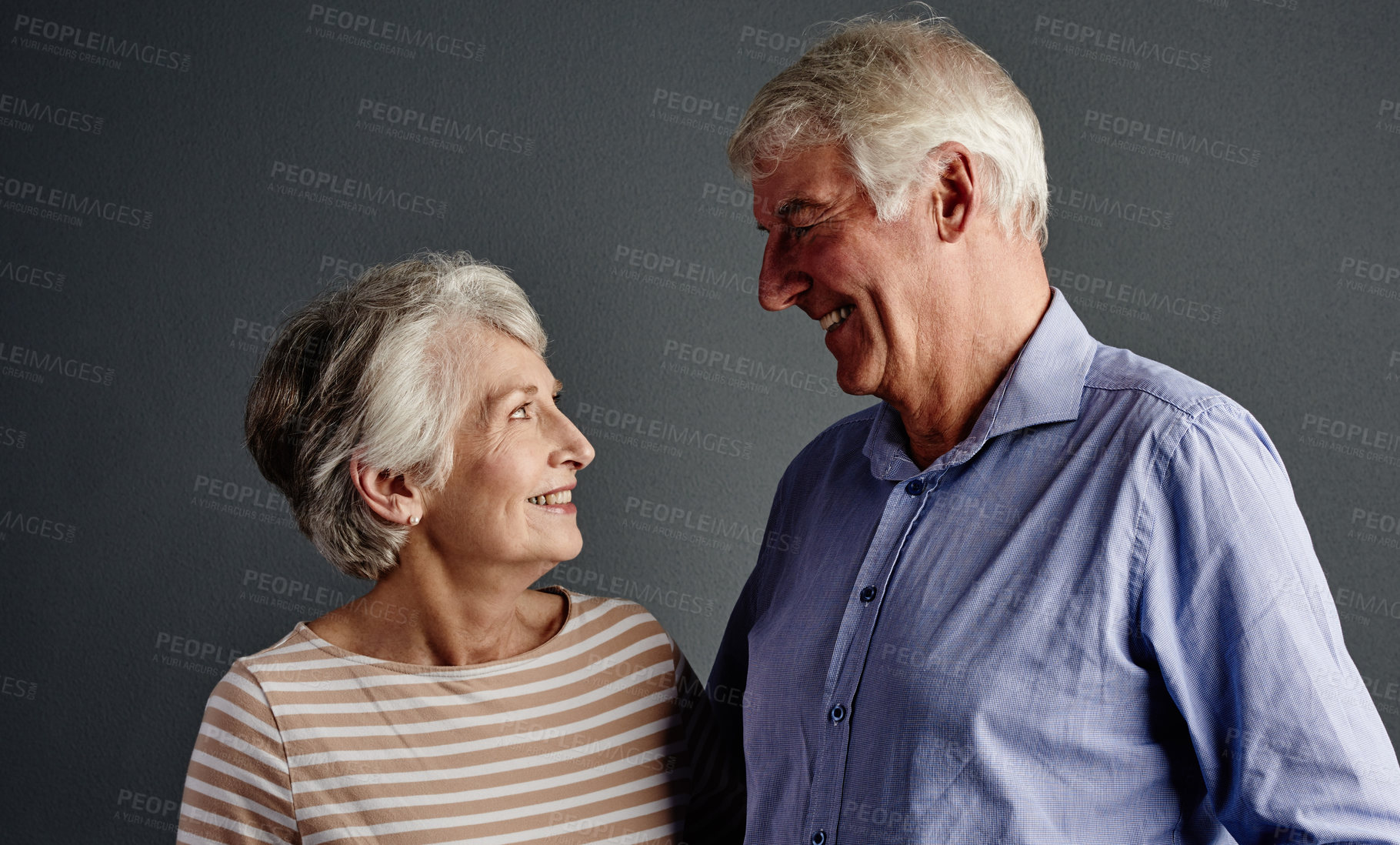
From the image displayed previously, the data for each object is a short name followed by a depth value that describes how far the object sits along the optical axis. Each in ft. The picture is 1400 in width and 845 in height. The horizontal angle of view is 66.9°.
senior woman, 4.82
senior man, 3.61
